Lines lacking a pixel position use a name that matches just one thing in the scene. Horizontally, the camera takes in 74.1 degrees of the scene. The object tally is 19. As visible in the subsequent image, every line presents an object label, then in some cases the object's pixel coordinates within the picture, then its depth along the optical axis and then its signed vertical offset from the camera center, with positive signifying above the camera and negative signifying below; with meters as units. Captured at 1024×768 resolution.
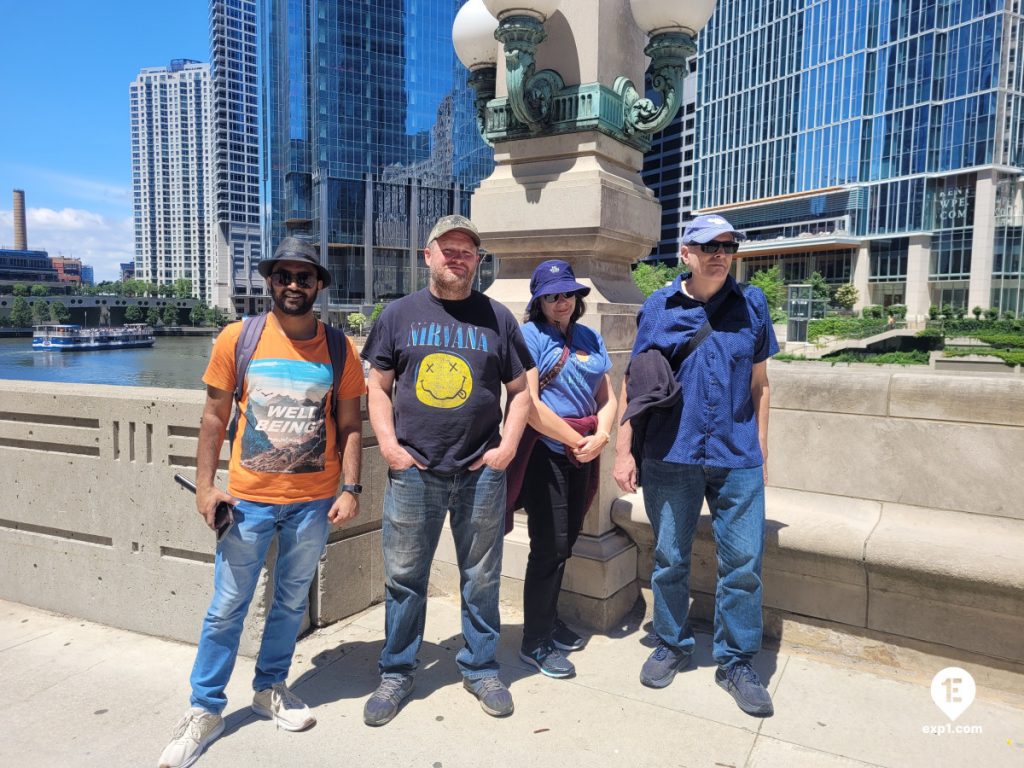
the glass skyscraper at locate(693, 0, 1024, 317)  61.88 +20.74
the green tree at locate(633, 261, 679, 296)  73.69 +6.55
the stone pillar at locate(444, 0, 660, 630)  3.99 +0.69
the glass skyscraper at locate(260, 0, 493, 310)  96.19 +28.68
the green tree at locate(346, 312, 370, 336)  87.88 +1.04
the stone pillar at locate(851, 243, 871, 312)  72.44 +6.95
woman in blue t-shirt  3.32 -0.51
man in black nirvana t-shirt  2.93 -0.45
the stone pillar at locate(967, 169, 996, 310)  61.50 +8.91
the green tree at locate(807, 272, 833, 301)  70.56 +5.09
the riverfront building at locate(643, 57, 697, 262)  107.09 +27.22
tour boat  87.88 -1.88
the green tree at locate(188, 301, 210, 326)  142.38 +2.37
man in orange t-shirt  2.81 -0.58
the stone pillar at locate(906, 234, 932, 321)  66.88 +6.30
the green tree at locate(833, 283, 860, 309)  71.06 +4.40
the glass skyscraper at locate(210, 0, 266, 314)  149.38 +41.44
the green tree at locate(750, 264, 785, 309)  68.19 +5.25
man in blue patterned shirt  3.12 -0.51
